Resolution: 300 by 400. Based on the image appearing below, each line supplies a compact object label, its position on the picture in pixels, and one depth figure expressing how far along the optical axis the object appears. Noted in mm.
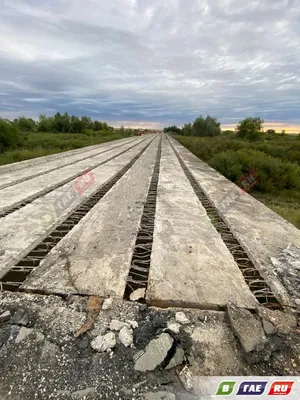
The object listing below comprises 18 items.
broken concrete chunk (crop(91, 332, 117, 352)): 1245
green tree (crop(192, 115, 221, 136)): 57406
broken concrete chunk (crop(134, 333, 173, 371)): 1164
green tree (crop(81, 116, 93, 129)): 50600
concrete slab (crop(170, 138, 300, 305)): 2055
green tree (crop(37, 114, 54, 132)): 48094
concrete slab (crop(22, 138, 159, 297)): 1729
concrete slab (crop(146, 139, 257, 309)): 1654
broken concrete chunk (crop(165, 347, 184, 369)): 1169
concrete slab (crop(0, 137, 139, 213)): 3717
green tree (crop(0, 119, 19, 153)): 20672
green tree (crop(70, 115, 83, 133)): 48281
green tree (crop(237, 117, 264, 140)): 43247
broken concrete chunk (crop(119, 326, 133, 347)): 1279
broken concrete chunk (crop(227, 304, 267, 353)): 1254
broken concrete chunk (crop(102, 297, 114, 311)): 1517
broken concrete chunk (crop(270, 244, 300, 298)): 1834
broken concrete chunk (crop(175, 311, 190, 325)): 1423
